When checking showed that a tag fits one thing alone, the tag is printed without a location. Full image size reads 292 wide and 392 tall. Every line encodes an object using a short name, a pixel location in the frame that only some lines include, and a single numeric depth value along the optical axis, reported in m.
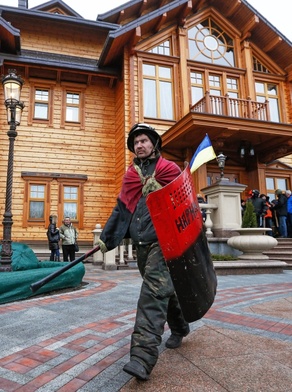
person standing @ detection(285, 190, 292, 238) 11.74
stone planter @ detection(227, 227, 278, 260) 8.62
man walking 2.25
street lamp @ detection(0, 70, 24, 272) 6.34
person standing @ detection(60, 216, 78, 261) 9.59
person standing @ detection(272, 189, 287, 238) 11.79
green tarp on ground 4.73
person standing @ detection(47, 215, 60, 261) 10.29
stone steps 9.86
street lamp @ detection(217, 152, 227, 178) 10.07
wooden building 13.38
